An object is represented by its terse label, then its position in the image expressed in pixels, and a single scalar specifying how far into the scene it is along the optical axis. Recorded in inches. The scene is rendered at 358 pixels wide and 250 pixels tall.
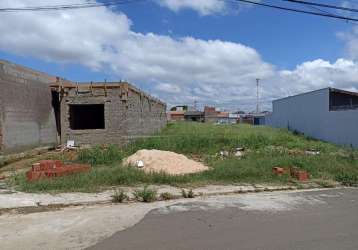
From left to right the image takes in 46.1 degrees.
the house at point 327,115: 1159.6
